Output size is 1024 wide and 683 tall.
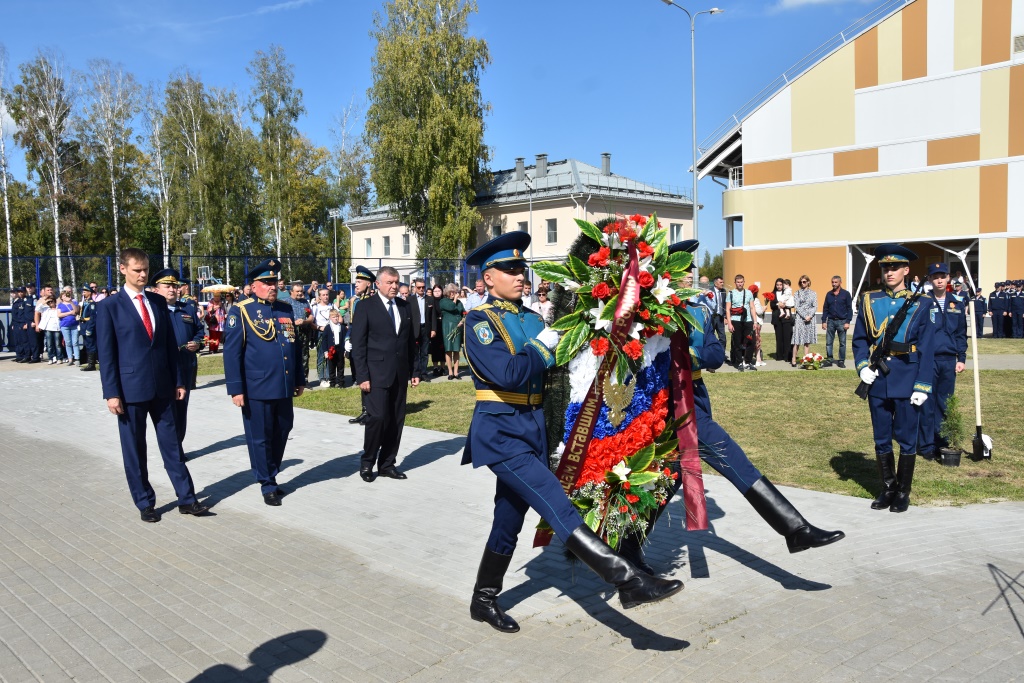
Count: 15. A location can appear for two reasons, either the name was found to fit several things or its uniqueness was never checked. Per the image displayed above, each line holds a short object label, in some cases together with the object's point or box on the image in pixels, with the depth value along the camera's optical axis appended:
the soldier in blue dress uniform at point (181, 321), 9.01
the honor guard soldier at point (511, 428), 4.16
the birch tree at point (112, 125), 47.66
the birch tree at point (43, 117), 43.97
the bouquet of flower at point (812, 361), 17.09
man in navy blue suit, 6.68
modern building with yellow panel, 33.91
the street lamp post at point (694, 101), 29.66
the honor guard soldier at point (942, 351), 6.85
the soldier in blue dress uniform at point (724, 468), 4.59
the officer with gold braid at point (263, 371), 7.42
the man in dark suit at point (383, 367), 8.27
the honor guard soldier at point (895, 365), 6.54
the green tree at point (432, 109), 45.41
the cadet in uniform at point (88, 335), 18.52
